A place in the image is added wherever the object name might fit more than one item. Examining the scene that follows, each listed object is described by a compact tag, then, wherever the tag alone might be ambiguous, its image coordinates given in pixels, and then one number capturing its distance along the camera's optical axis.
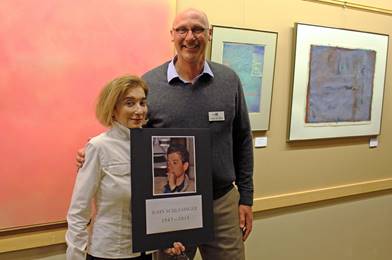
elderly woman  1.41
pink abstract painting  1.76
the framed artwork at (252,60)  2.36
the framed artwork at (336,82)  2.71
